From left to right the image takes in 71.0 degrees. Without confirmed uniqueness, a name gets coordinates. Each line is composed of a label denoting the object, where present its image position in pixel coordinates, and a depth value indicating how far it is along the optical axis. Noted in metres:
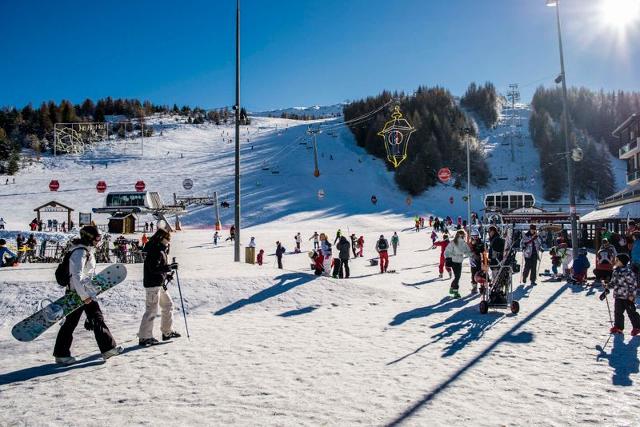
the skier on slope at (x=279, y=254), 20.11
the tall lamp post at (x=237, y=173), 14.14
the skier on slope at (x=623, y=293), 7.23
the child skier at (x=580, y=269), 12.98
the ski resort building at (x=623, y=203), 22.40
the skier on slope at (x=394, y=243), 26.50
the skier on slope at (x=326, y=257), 14.21
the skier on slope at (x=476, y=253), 10.80
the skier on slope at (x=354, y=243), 25.27
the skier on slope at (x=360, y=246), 25.49
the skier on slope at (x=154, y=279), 6.54
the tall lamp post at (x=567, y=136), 15.61
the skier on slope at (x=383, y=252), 16.47
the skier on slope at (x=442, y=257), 14.85
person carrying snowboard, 5.74
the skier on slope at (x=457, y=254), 11.14
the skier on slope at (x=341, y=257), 14.58
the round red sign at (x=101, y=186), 47.78
